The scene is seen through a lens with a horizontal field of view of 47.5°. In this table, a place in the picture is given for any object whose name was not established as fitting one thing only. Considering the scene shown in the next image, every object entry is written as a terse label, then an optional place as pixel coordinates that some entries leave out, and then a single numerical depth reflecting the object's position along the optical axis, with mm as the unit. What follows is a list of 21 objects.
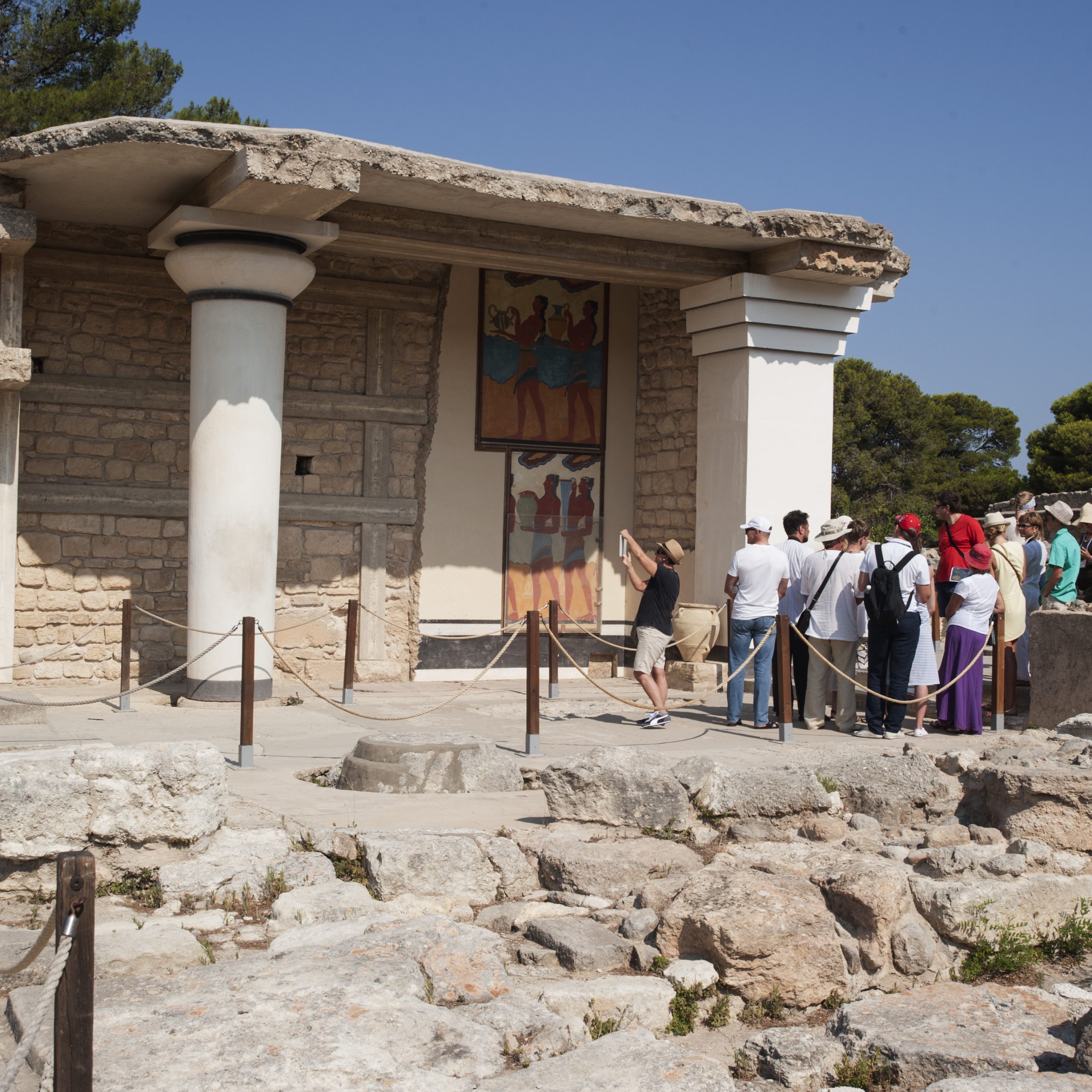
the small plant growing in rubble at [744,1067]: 3734
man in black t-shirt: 8484
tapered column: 8883
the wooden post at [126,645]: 8609
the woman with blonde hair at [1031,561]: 10172
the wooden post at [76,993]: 2684
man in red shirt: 8906
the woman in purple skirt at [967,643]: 8727
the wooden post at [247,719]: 6730
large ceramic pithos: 10648
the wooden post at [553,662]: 9828
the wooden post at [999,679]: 9039
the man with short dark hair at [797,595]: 8883
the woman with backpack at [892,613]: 8203
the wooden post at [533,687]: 7164
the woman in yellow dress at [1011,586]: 9383
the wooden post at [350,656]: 9555
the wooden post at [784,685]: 7914
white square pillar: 10547
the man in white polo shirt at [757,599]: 8555
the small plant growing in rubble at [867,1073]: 3662
